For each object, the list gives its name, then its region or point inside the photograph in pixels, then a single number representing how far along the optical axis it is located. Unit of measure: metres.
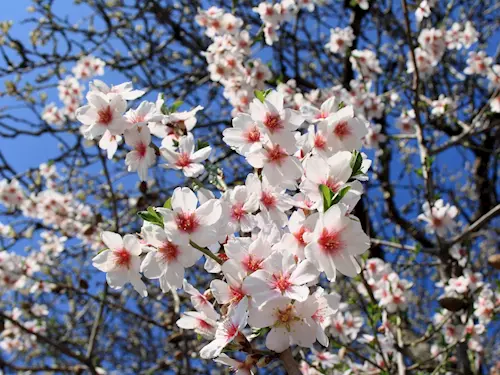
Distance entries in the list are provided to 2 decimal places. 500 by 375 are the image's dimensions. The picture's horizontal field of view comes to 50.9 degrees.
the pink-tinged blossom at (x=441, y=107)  0.92
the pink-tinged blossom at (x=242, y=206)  0.36
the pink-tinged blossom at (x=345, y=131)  0.37
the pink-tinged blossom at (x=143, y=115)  0.39
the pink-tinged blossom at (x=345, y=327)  0.79
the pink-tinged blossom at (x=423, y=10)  0.89
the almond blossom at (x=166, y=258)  0.32
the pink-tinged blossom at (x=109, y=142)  0.40
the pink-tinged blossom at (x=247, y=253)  0.31
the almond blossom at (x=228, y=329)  0.30
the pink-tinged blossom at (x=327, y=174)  0.32
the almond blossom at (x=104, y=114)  0.38
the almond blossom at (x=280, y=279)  0.29
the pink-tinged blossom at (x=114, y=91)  0.39
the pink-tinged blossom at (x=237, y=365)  0.33
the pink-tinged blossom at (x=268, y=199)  0.36
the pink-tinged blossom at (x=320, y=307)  0.31
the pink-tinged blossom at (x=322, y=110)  0.40
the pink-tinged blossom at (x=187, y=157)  0.39
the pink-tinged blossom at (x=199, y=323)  0.35
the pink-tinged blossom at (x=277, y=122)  0.36
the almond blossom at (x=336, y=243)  0.30
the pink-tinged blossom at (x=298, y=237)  0.32
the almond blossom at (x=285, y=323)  0.30
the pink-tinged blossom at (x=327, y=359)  0.64
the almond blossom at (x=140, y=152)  0.39
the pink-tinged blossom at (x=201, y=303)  0.35
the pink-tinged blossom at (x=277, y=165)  0.35
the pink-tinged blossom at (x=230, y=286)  0.31
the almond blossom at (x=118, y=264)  0.34
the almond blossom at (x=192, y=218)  0.32
